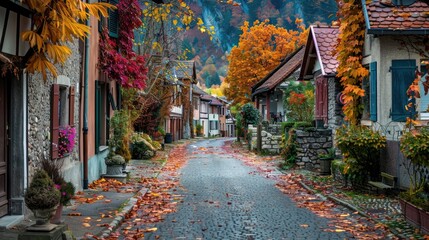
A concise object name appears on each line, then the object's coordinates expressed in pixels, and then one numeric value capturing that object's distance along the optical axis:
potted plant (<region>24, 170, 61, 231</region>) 7.10
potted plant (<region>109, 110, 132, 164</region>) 19.19
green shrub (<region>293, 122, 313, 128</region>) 23.98
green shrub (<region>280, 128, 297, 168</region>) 22.27
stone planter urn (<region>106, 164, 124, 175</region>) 17.50
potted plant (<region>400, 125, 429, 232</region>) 8.86
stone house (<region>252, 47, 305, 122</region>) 36.91
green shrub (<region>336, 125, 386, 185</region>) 13.98
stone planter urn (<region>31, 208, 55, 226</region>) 7.16
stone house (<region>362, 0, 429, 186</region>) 14.59
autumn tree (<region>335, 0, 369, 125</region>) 15.80
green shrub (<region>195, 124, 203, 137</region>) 73.81
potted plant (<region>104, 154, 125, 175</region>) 17.39
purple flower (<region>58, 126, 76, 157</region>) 12.28
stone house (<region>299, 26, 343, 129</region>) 20.53
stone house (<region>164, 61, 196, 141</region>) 55.16
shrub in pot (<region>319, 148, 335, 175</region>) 19.53
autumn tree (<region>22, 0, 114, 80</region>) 8.05
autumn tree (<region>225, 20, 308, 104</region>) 53.00
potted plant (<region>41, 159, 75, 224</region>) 8.27
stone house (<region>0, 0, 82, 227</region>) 8.70
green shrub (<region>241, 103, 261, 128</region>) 41.38
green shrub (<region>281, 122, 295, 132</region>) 26.10
